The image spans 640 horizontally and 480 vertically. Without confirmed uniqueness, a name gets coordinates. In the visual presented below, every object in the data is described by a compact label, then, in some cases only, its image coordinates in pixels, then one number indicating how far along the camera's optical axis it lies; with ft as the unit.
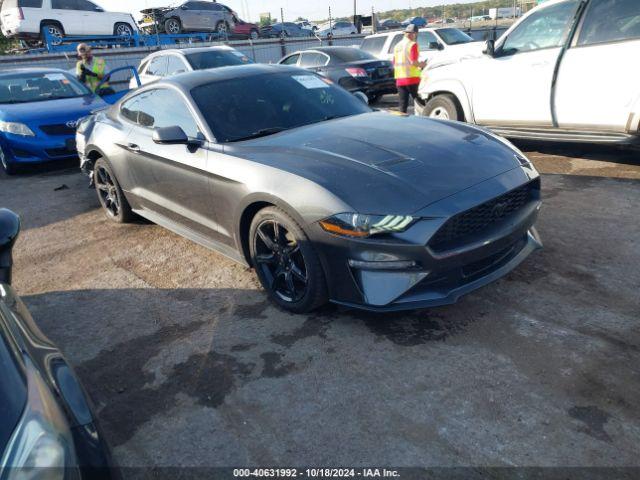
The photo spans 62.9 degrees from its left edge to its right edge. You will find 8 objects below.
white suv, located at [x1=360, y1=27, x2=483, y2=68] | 43.38
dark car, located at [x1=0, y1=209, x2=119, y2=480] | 4.56
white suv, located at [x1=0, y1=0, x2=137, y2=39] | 58.08
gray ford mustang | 9.55
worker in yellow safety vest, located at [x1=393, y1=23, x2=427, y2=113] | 27.96
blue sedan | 25.67
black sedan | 38.50
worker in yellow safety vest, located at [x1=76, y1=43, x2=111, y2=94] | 32.48
